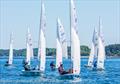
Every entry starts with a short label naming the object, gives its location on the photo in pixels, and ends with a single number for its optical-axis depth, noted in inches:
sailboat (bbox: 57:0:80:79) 1999.3
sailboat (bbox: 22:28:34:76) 2984.7
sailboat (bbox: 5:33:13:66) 3688.0
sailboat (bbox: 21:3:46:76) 2364.7
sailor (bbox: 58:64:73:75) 2051.6
